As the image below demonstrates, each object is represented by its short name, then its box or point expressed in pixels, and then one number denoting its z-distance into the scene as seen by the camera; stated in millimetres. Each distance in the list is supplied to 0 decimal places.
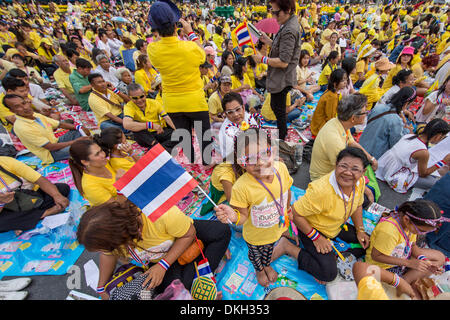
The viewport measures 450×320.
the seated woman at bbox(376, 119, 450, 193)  2965
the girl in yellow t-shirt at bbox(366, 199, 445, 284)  1863
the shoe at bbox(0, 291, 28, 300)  2346
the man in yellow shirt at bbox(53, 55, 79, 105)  5825
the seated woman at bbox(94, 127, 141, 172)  2732
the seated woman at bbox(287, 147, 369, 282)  2041
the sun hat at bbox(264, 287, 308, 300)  1945
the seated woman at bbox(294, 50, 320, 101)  6125
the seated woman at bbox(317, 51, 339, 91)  5728
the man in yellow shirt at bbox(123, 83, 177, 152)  3977
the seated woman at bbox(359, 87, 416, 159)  3576
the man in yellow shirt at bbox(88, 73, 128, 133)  4418
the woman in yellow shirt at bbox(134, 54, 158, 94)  5520
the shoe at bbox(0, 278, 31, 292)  2434
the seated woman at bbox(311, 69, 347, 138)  3674
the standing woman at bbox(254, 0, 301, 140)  3162
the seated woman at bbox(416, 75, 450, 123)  4074
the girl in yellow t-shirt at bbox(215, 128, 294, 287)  1805
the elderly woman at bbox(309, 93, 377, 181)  2799
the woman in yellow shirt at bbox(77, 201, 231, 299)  1568
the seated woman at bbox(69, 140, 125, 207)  2344
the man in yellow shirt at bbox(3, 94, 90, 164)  3499
